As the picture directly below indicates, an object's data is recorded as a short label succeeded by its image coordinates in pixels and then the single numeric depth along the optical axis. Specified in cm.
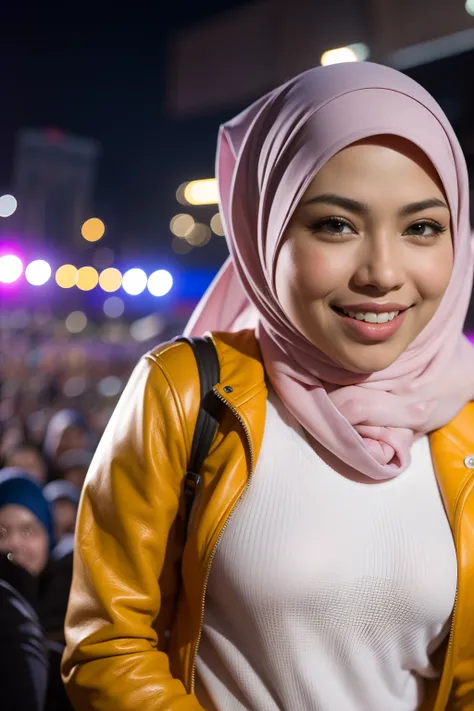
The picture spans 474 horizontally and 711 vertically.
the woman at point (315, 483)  126
